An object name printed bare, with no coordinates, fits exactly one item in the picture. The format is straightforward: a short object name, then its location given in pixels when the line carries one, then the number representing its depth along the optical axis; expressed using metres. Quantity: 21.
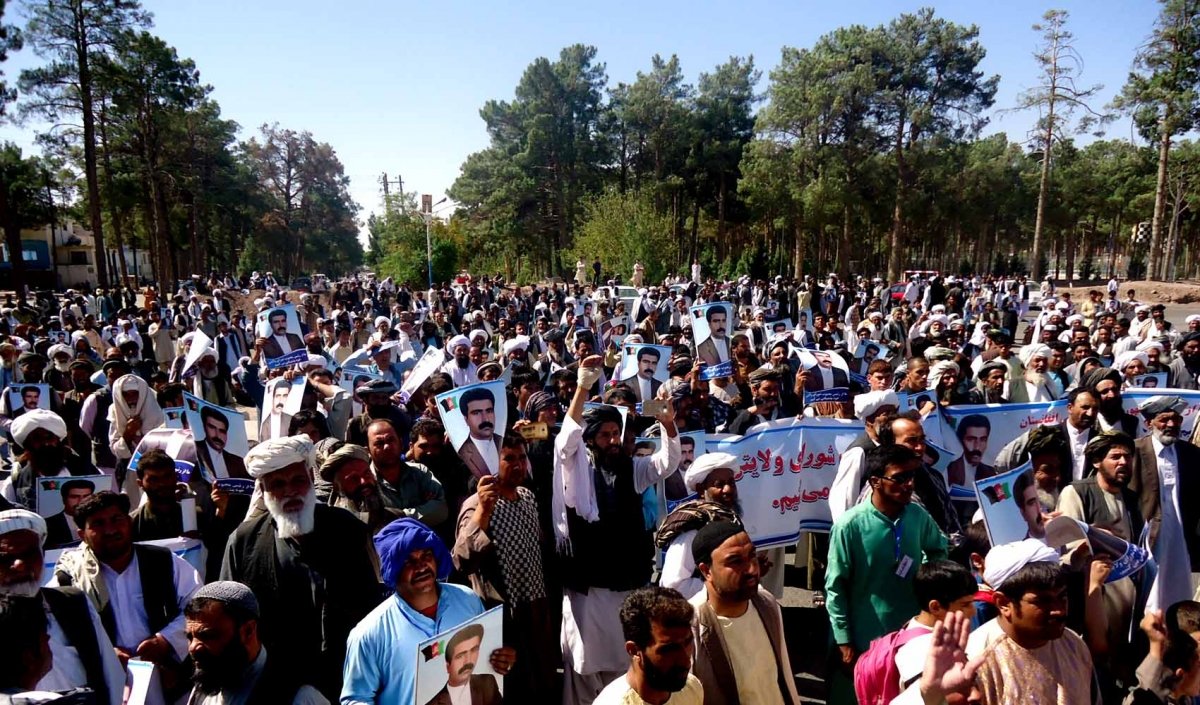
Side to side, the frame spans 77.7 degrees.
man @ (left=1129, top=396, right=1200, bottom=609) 3.97
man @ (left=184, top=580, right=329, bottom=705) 2.31
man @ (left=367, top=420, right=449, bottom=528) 3.89
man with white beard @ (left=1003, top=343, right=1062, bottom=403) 6.62
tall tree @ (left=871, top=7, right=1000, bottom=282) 37.78
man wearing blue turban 2.49
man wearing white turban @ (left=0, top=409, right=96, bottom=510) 4.43
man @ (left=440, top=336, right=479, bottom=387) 7.39
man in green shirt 3.16
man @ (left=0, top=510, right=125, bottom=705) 2.60
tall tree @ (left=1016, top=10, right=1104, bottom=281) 33.94
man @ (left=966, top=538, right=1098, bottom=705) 2.42
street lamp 39.81
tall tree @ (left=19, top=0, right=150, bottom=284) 26.08
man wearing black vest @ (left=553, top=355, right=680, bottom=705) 3.71
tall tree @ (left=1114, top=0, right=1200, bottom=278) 30.30
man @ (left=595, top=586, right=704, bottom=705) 2.25
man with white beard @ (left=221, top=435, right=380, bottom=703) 2.91
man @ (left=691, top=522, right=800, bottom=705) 2.60
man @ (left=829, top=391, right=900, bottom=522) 3.80
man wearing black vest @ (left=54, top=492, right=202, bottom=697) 2.91
